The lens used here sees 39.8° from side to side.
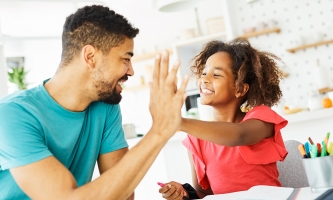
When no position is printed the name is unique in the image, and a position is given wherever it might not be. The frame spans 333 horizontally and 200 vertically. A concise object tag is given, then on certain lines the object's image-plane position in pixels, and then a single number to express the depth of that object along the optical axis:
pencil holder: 1.13
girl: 1.51
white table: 1.12
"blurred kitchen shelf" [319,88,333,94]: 5.09
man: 1.20
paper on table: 1.15
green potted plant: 5.32
